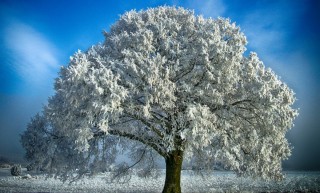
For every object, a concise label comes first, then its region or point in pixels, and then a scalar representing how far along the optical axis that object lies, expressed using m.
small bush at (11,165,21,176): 46.66
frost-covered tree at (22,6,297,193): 16.39
